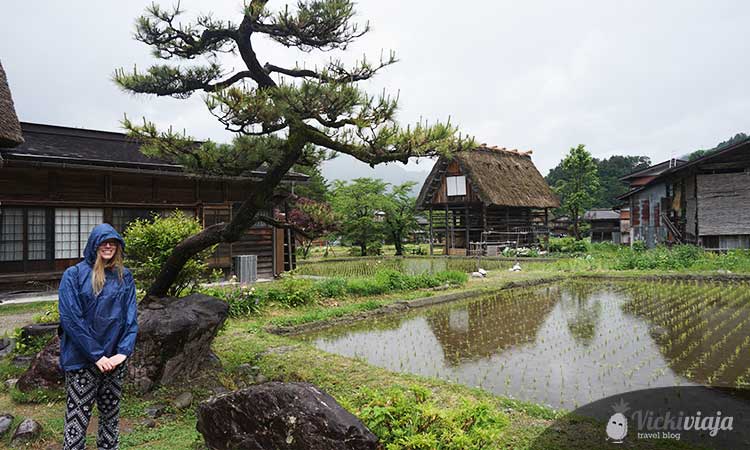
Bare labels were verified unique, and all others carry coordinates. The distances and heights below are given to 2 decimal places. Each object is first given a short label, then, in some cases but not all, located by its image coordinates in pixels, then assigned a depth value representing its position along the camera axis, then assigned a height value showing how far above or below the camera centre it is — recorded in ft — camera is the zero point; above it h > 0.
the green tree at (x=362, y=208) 91.50 +4.09
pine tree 16.02 +4.09
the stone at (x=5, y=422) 12.80 -5.33
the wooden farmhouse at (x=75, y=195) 34.91 +2.98
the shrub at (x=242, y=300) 30.57 -4.68
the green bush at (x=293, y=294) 33.83 -4.70
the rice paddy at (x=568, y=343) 18.42 -5.99
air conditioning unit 43.27 -3.54
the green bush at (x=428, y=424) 10.04 -4.41
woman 10.37 -2.34
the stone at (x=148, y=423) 13.85 -5.72
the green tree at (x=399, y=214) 93.97 +2.96
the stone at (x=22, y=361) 19.33 -5.35
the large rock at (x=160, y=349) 16.31 -4.23
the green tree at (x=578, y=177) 99.76 +10.80
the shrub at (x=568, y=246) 84.84 -3.40
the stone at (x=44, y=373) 16.39 -4.98
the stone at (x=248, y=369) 18.88 -5.66
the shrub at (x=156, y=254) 20.70 -1.05
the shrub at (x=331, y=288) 36.93 -4.66
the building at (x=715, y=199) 59.21 +3.65
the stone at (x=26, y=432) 12.35 -5.33
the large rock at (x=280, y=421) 10.00 -4.28
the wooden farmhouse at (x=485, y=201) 87.66 +5.19
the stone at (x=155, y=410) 14.61 -5.66
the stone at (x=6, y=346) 20.89 -5.20
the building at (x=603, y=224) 135.54 +0.94
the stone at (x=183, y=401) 15.26 -5.60
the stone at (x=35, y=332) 20.67 -4.41
